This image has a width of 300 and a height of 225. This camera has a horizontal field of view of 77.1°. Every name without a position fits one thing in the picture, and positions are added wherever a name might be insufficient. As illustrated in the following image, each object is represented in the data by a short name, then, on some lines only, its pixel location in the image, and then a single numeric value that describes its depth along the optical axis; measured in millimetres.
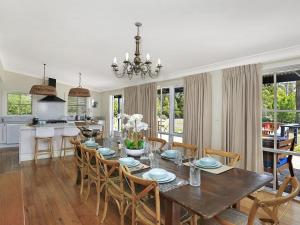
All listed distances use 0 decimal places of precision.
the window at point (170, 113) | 4672
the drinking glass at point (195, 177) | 1639
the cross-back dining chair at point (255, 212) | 1235
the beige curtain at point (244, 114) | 3037
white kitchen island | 4938
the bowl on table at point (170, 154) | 2469
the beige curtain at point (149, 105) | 5070
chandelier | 2412
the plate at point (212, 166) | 2054
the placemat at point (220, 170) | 1962
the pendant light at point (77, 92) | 4848
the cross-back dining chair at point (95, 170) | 2352
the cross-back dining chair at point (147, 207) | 1472
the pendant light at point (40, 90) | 4575
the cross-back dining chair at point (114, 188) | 1973
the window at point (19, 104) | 7008
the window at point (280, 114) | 2913
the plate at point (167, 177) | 1668
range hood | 7219
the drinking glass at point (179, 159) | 2203
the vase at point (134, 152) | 2539
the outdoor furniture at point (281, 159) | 3031
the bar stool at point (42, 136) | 4820
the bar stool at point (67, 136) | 5281
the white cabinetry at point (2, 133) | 6520
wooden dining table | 1304
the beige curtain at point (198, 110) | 3803
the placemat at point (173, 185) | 1568
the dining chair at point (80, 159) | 2942
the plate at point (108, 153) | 2577
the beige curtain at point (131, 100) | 5828
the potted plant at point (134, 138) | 2562
